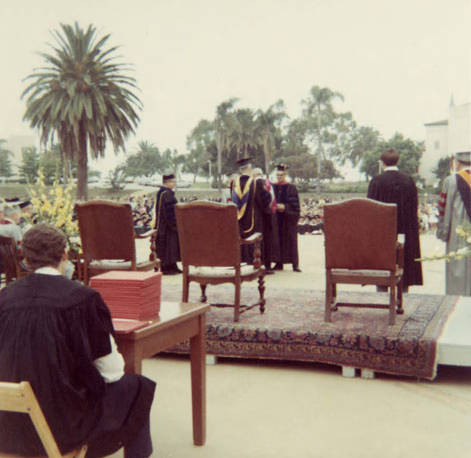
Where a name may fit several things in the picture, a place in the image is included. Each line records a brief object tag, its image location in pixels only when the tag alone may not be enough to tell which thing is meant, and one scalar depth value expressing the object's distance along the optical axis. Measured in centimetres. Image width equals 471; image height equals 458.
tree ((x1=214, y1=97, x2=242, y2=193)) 4769
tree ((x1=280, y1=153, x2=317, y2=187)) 5178
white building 6084
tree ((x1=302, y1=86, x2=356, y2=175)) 5231
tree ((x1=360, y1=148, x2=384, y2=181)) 5575
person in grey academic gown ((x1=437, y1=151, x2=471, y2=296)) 657
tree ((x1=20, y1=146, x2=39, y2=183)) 4460
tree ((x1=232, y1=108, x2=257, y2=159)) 4838
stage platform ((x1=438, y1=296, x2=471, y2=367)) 425
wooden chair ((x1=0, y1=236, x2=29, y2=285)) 680
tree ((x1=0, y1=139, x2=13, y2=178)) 4712
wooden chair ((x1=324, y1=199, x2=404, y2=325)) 480
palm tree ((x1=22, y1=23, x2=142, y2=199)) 3084
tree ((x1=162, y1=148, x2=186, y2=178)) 5962
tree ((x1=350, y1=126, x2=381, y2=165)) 5972
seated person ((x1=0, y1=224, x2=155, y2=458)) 218
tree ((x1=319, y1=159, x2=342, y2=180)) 5412
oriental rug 436
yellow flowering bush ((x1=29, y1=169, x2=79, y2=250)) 720
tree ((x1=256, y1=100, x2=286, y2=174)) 4900
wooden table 263
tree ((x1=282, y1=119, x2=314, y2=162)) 5394
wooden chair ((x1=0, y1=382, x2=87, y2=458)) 191
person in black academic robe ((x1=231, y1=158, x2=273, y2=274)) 872
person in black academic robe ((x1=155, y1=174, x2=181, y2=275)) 991
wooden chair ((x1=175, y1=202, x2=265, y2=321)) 495
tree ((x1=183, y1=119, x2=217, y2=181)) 5150
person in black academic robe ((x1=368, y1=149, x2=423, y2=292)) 686
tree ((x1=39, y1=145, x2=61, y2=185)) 4153
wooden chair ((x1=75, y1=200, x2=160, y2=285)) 577
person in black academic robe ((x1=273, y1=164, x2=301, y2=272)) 986
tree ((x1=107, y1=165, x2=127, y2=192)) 3819
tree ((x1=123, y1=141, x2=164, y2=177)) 6250
